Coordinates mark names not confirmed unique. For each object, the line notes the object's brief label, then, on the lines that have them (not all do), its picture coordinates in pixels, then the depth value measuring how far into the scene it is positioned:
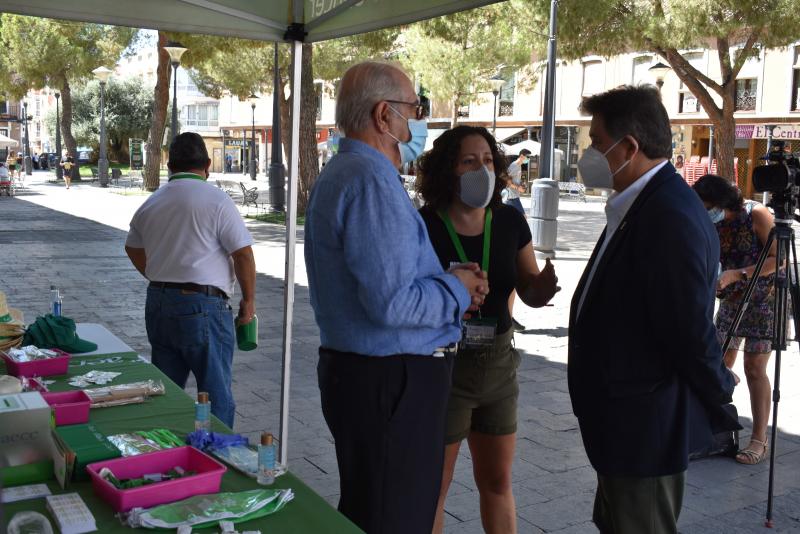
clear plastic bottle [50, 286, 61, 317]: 4.01
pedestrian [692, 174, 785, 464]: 4.76
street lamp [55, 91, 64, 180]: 43.34
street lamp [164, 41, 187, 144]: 21.92
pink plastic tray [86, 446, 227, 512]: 1.99
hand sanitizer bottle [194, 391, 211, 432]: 2.51
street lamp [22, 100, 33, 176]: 46.79
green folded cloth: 3.54
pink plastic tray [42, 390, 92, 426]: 2.60
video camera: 3.89
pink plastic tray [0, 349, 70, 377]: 3.10
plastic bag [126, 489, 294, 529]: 1.91
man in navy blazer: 2.34
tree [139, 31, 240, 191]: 24.75
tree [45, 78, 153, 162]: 53.44
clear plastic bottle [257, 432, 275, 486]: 2.19
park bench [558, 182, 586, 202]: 31.94
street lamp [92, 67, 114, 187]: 31.56
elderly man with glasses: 2.21
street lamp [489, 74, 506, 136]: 32.09
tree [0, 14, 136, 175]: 38.88
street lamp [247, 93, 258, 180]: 47.09
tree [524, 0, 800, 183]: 18.75
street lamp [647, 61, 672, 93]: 23.78
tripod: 3.94
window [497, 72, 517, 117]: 43.88
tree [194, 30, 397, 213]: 36.53
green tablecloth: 1.98
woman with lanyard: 3.00
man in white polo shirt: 3.99
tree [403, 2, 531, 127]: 33.94
